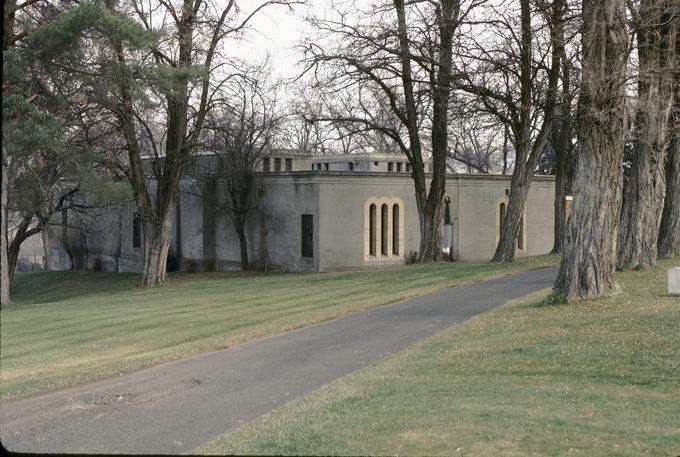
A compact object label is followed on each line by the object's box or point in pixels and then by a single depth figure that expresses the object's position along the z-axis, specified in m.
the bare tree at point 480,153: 65.52
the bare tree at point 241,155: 41.09
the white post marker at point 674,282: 18.61
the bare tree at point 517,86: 28.06
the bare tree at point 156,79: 26.52
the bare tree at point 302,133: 52.07
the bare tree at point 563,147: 27.81
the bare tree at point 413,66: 29.70
